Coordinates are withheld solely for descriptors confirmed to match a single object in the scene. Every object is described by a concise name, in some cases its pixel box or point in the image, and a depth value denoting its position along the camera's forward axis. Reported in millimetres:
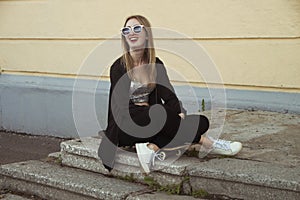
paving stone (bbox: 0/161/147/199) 3525
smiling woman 3586
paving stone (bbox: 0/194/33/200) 4008
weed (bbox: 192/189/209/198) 3367
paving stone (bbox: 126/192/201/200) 3340
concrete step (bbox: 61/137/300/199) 3084
